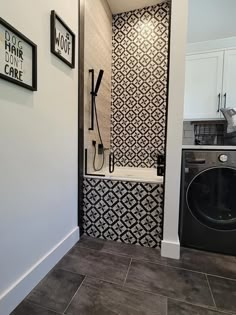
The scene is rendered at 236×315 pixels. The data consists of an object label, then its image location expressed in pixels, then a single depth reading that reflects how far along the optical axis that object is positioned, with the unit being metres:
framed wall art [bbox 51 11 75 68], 1.33
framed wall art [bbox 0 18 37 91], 0.96
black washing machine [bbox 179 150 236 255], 1.60
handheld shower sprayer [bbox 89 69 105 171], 1.95
